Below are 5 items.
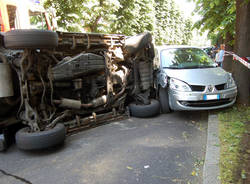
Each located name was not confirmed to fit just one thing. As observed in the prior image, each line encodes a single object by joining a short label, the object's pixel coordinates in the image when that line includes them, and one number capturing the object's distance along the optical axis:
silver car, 4.50
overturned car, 3.27
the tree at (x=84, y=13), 12.77
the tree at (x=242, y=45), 4.81
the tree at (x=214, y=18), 7.03
